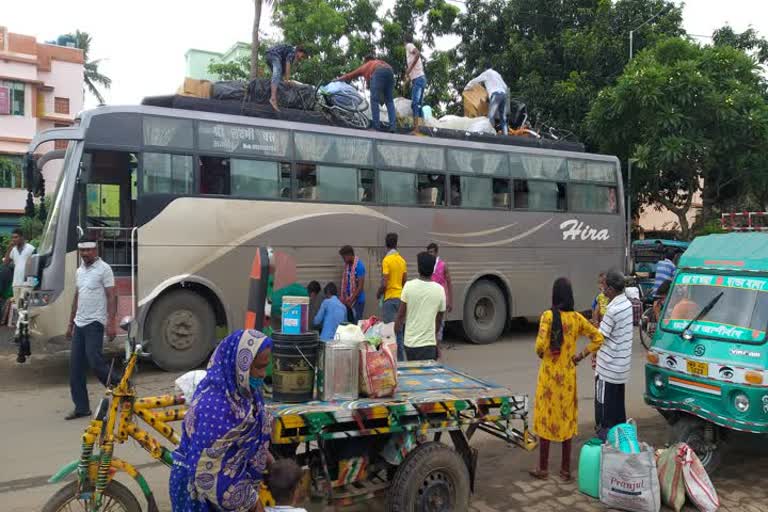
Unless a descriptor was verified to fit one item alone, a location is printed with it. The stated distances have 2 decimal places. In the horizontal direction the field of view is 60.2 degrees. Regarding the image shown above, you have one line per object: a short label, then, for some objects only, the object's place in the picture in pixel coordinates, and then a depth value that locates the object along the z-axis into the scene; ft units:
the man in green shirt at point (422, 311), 19.88
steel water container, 11.75
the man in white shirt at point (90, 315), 20.52
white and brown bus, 26.73
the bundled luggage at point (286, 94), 31.91
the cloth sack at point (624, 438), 14.40
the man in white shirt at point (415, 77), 37.27
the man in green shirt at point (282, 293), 29.91
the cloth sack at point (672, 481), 14.37
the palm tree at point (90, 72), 107.55
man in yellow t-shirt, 28.43
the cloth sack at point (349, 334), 12.21
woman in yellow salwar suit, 16.12
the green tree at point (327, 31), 58.85
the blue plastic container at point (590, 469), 14.98
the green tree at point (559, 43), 62.59
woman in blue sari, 8.62
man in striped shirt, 16.80
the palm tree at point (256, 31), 45.62
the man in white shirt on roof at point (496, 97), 42.63
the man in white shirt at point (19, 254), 34.32
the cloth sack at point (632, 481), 14.05
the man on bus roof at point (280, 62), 32.01
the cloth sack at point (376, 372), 12.07
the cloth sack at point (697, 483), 14.32
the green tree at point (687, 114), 50.16
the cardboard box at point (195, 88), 31.12
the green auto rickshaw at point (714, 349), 15.64
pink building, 79.30
